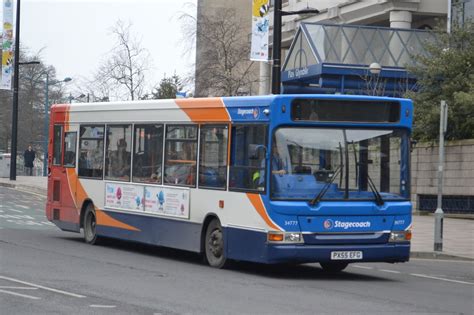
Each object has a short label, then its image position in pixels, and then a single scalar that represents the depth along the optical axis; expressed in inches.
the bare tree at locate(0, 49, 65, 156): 3240.7
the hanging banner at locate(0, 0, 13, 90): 2011.6
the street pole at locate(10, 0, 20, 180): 2047.2
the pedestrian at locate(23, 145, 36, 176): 2405.3
